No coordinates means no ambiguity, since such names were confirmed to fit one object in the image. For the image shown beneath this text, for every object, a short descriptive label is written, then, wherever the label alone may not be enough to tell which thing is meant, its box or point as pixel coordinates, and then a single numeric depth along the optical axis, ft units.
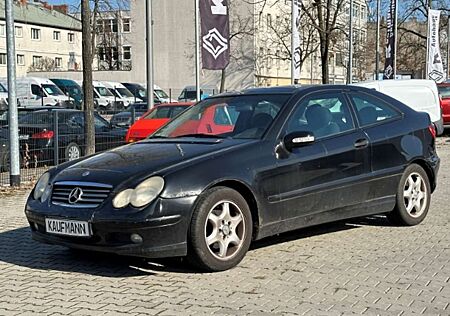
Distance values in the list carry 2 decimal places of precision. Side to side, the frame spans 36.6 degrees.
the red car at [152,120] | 46.62
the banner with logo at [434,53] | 93.97
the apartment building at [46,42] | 239.91
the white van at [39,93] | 127.85
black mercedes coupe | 17.80
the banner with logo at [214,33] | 51.78
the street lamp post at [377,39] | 117.08
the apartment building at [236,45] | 171.42
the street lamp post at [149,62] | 58.44
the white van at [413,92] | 53.42
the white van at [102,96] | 131.23
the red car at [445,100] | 75.15
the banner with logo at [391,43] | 97.55
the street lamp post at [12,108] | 38.37
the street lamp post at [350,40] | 97.48
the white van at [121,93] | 142.24
